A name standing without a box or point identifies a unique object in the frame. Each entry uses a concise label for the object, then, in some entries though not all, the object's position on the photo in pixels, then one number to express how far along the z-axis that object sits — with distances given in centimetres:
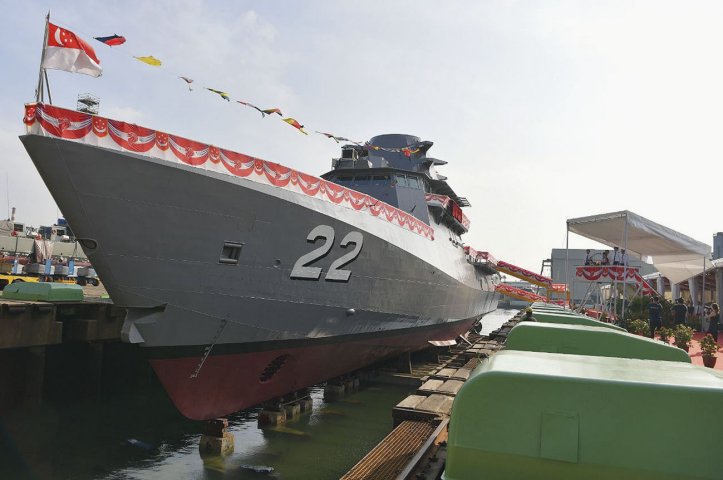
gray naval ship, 775
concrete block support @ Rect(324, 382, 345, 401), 1294
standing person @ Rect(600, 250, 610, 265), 1909
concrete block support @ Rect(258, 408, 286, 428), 1032
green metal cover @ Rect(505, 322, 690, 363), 550
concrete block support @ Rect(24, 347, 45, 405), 1110
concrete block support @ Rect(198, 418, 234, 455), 889
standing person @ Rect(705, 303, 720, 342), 1652
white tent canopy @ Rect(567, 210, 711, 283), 1619
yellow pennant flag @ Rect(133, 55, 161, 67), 889
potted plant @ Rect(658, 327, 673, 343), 1338
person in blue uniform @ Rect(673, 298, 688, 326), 1608
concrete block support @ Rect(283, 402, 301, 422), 1073
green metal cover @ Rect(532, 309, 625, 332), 925
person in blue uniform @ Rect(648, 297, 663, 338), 1527
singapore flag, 734
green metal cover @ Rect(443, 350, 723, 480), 281
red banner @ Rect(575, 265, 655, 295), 1842
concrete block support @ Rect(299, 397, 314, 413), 1140
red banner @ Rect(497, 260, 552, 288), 3653
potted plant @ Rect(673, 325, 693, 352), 1187
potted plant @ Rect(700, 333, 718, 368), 1066
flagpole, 722
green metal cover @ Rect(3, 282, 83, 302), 1286
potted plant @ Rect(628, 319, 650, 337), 1378
